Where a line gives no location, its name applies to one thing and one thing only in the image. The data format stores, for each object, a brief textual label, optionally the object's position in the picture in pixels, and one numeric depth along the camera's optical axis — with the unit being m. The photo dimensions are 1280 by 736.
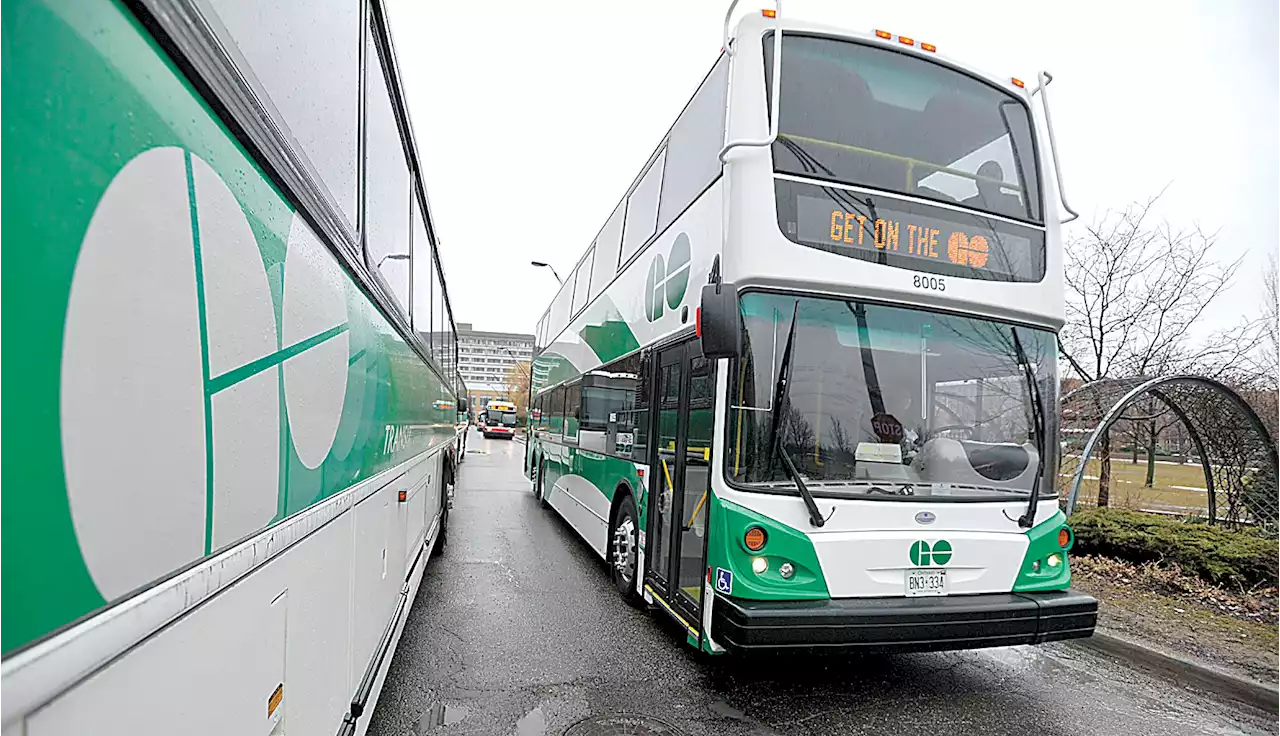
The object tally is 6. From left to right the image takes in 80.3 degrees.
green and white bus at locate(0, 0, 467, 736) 0.96
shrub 7.96
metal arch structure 8.77
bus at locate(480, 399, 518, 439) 54.61
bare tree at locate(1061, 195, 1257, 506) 11.85
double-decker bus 4.62
